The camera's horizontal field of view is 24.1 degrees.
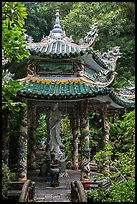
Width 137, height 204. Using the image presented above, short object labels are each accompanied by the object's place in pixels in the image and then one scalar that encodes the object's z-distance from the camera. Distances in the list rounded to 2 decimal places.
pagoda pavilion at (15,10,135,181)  8.56
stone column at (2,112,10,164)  9.47
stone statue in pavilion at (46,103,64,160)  10.15
